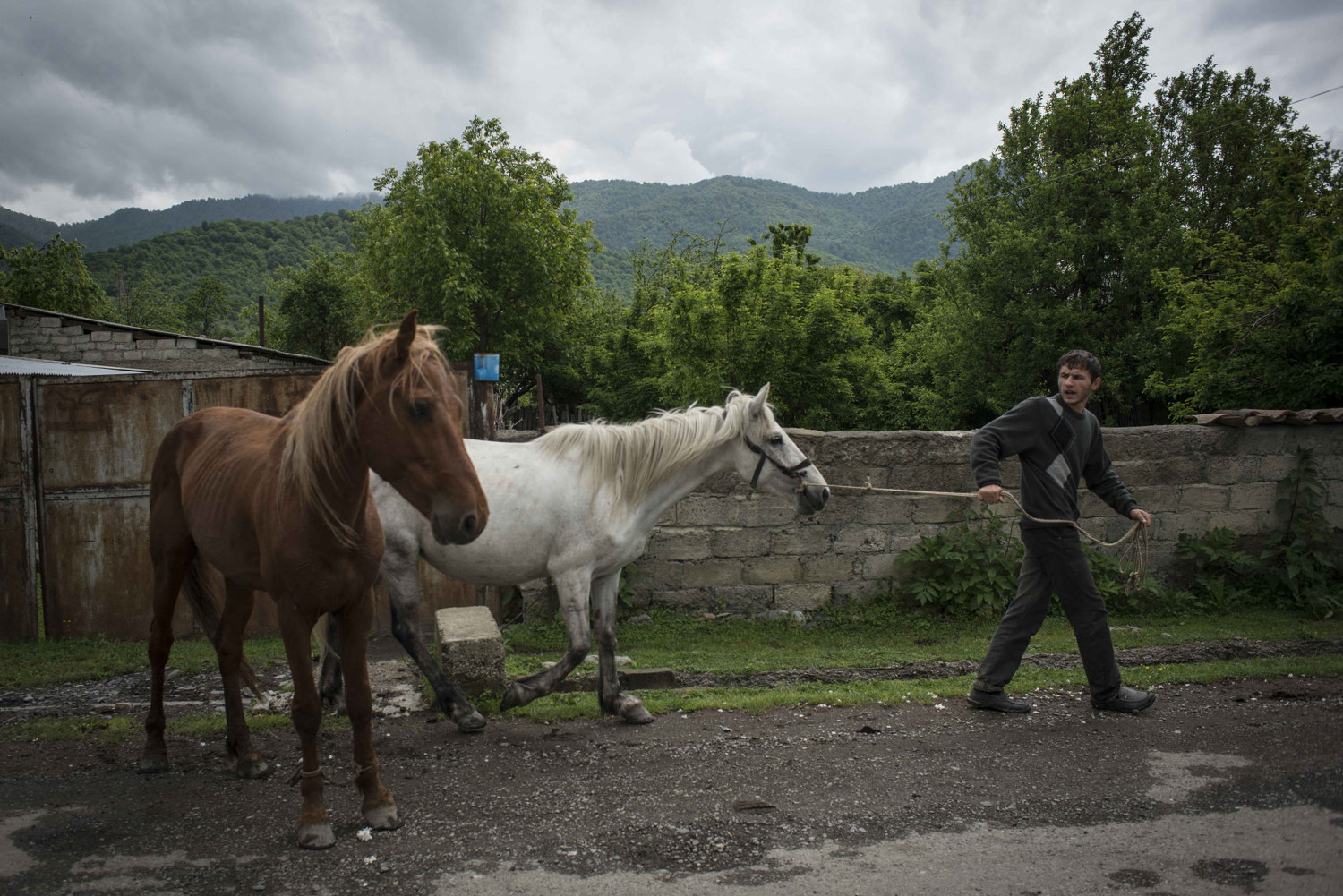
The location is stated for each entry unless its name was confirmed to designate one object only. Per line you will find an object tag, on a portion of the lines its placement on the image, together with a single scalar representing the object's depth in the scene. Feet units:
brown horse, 9.23
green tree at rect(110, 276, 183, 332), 147.33
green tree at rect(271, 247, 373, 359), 120.88
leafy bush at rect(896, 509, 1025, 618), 23.49
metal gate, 20.30
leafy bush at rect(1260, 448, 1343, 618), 23.97
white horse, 14.80
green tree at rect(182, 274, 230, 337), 165.07
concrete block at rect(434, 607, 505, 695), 15.47
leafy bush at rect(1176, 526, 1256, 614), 24.36
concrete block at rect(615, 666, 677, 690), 17.46
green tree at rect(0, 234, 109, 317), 82.17
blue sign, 34.15
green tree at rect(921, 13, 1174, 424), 57.31
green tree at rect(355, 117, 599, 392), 78.95
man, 14.96
